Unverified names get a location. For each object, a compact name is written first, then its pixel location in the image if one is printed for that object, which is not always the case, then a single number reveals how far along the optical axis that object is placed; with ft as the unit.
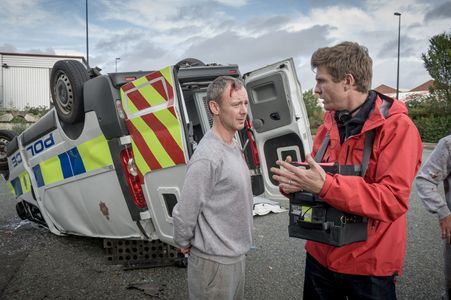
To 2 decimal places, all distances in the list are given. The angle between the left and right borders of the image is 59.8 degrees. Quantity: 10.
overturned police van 9.31
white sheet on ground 18.16
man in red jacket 5.14
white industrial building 92.84
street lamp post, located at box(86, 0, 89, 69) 59.36
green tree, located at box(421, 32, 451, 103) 81.61
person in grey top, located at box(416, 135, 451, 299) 8.25
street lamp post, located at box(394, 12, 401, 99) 87.40
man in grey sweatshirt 6.24
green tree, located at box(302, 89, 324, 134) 110.29
